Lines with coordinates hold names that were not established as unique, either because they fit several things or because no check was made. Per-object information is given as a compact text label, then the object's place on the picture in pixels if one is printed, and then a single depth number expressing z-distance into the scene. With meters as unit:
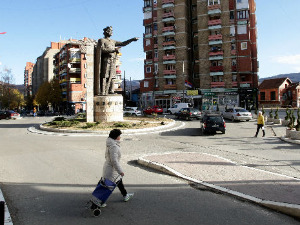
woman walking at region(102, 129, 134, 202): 4.88
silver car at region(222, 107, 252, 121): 26.00
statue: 20.84
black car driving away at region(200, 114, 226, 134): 16.69
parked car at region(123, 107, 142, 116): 36.26
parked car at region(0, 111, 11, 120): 40.06
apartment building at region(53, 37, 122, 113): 67.25
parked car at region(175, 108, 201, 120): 29.38
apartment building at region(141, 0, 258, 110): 50.06
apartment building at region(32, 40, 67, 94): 97.94
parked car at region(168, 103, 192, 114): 41.22
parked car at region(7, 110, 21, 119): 40.75
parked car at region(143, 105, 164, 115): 41.34
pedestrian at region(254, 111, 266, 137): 15.31
